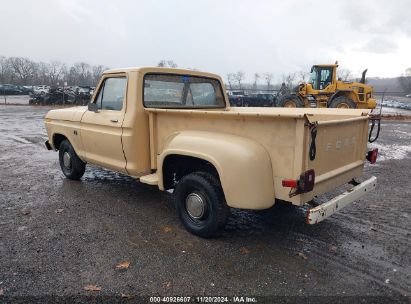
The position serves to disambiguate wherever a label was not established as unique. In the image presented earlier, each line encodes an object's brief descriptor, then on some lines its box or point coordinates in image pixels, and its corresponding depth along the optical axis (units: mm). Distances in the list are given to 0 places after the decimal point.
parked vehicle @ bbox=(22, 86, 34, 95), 50931
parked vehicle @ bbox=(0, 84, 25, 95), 48003
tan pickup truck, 3326
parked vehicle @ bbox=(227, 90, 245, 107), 26900
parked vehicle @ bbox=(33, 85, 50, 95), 47578
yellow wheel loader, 18234
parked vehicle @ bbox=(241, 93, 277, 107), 28859
